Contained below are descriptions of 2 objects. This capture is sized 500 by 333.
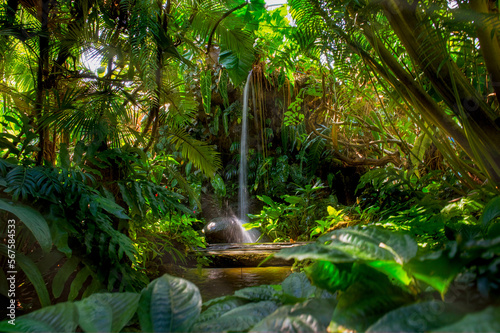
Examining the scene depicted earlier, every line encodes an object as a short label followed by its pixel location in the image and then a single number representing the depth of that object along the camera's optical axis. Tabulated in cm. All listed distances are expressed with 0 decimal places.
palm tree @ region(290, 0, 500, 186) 142
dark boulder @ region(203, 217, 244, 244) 621
